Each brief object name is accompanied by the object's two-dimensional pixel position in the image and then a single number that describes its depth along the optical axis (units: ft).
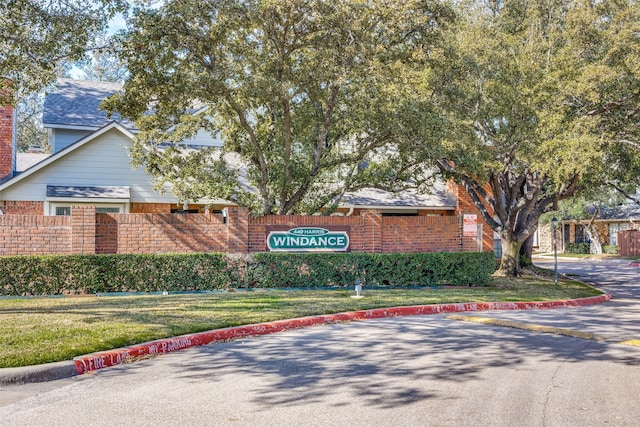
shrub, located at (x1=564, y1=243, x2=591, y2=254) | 158.30
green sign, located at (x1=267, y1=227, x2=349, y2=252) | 56.65
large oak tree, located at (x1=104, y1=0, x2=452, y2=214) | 47.42
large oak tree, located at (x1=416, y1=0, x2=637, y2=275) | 56.39
